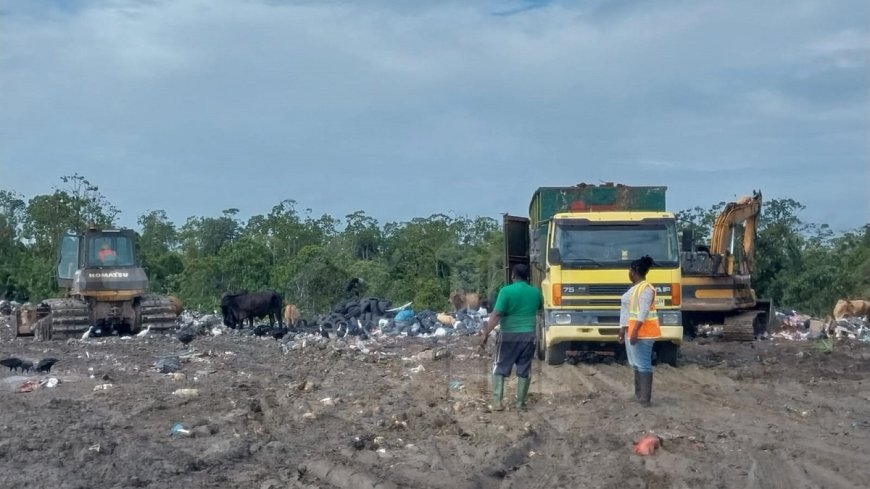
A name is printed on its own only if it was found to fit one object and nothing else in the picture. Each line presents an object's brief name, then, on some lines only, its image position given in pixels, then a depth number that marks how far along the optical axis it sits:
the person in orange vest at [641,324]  10.80
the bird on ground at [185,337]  21.45
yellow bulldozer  22.88
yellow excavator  20.89
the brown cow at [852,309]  25.98
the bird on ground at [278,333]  23.82
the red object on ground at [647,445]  8.42
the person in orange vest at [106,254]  23.48
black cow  26.23
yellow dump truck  14.31
